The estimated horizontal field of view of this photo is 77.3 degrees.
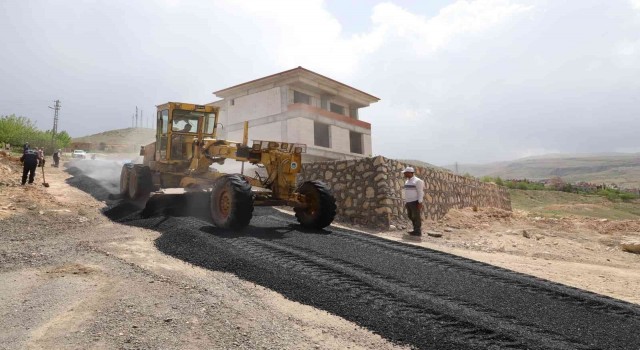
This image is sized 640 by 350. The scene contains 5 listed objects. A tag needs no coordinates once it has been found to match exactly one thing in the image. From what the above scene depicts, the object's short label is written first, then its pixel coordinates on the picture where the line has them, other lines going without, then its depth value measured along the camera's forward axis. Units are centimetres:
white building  2514
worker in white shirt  920
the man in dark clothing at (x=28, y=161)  1212
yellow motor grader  750
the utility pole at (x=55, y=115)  5363
